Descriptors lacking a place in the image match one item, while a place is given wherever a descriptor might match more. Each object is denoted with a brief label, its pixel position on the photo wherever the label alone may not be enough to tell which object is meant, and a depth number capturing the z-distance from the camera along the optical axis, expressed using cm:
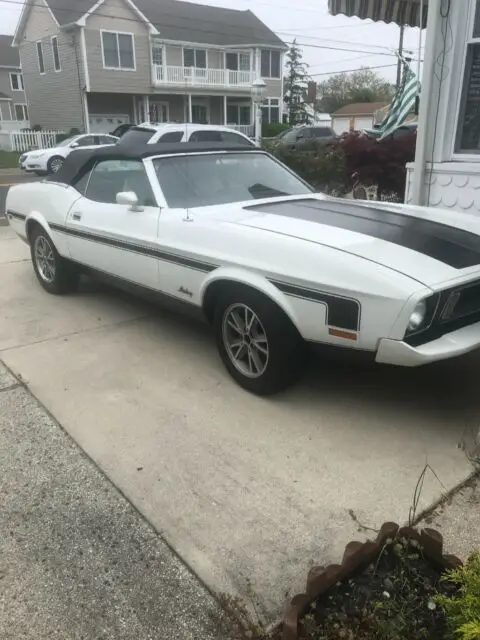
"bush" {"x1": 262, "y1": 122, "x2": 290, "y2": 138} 3453
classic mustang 290
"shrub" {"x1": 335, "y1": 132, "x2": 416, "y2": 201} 796
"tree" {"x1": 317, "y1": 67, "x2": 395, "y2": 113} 6272
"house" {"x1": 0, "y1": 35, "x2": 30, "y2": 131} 4159
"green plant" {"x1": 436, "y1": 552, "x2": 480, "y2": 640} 146
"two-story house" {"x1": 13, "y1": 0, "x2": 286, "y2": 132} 2969
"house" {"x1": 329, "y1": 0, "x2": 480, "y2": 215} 546
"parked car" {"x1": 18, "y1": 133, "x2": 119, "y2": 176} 2019
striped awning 636
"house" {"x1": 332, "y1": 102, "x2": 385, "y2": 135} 4297
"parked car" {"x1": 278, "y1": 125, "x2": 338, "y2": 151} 2555
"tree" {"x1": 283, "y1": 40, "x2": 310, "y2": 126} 4711
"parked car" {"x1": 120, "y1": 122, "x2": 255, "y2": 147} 1301
